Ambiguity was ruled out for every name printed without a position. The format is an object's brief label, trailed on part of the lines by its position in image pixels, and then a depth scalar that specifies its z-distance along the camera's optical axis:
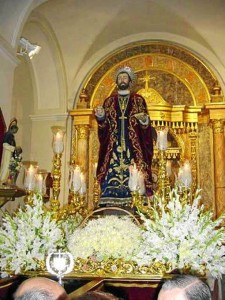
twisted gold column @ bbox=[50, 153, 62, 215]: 4.54
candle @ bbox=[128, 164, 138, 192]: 4.58
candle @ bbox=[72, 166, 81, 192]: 4.85
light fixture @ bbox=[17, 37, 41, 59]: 7.21
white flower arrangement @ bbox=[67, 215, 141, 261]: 4.02
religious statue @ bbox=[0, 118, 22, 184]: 5.27
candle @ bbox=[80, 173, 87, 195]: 5.27
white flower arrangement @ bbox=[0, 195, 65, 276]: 3.99
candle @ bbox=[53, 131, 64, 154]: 4.65
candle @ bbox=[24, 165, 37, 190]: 4.53
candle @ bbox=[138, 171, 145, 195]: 4.69
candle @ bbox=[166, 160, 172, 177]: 7.93
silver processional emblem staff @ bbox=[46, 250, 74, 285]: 3.27
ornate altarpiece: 8.81
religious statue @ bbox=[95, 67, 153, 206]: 5.27
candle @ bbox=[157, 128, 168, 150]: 4.74
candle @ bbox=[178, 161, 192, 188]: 4.66
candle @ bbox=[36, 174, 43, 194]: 4.79
